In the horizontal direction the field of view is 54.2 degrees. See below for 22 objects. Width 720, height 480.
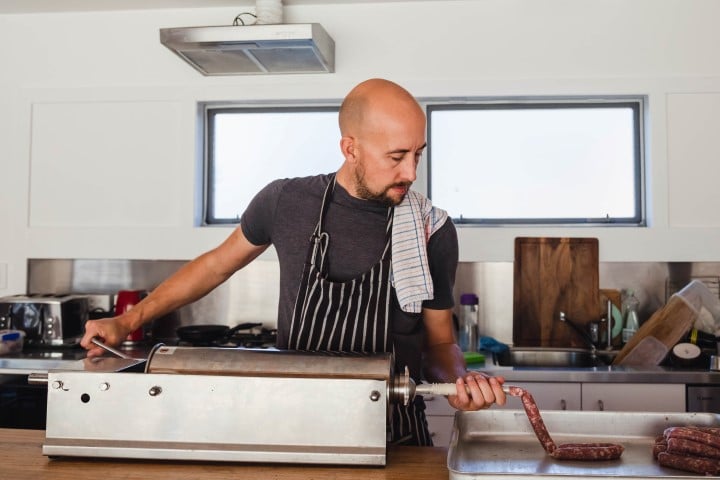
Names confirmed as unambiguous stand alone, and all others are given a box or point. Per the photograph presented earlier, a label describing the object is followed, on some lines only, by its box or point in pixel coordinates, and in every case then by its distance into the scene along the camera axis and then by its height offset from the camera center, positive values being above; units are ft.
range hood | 9.25 +3.01
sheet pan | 4.45 -1.17
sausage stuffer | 4.24 -0.88
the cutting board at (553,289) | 10.63 -0.30
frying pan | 10.31 -0.99
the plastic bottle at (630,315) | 10.37 -0.67
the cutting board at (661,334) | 9.40 -0.86
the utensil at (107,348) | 4.97 -0.60
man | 5.74 +0.07
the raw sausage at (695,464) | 4.15 -1.16
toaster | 10.46 -0.82
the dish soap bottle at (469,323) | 10.58 -0.83
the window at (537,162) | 11.10 +1.71
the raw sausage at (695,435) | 4.25 -1.01
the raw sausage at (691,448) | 4.20 -1.07
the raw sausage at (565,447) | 4.47 -1.14
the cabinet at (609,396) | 8.86 -1.60
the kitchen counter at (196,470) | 4.20 -1.25
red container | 10.64 -0.58
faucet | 10.34 -0.95
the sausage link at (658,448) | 4.52 -1.15
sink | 10.36 -1.30
